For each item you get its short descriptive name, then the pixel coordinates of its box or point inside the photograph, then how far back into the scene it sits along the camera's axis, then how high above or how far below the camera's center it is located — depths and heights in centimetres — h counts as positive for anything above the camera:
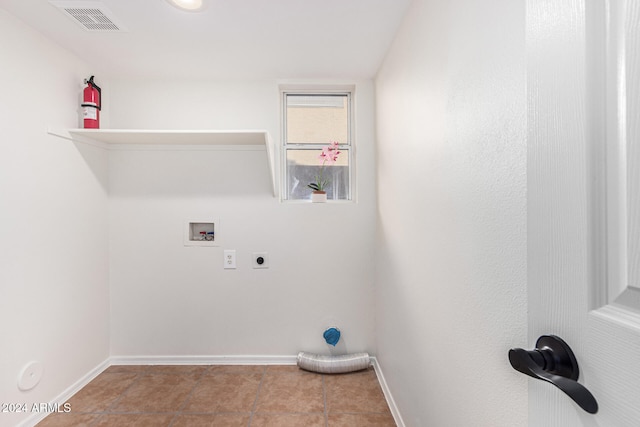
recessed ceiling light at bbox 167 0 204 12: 147 +97
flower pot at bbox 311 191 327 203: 241 +13
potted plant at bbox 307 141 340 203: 239 +40
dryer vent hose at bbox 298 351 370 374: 225 -105
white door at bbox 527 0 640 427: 37 +2
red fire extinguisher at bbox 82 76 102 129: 206 +69
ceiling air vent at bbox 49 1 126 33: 151 +98
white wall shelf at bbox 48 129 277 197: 201 +51
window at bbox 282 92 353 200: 252 +57
